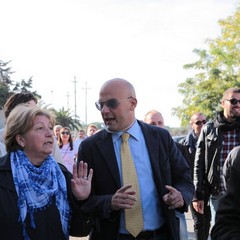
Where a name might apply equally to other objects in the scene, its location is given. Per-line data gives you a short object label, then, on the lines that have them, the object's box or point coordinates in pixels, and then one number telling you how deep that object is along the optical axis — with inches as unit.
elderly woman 80.0
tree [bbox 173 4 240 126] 613.8
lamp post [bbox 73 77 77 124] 1920.3
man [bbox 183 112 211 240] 161.0
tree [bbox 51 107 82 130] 2075.6
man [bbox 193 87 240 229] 140.7
